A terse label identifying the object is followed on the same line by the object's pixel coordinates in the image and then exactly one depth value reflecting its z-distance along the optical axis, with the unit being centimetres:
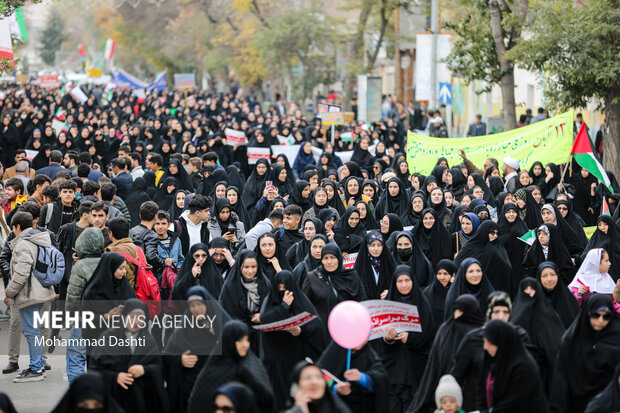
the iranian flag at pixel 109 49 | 5778
